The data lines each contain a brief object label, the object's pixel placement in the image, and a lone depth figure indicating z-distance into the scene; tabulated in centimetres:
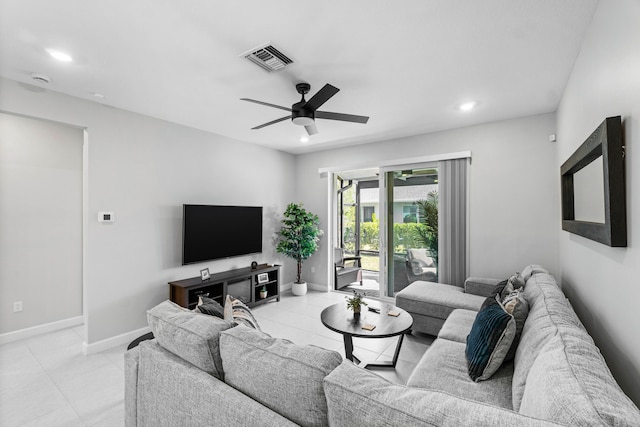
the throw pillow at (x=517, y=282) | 273
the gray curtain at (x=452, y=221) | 409
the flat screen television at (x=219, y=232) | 394
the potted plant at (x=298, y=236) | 520
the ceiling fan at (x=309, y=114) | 259
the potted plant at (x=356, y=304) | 279
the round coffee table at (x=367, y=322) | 247
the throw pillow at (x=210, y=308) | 180
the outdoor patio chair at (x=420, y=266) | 441
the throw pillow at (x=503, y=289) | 260
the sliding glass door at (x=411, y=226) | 442
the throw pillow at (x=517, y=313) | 185
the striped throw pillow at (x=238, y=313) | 181
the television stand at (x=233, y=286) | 372
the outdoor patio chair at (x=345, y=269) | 557
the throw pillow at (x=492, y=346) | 173
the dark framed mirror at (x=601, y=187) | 134
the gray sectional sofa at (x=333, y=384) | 84
